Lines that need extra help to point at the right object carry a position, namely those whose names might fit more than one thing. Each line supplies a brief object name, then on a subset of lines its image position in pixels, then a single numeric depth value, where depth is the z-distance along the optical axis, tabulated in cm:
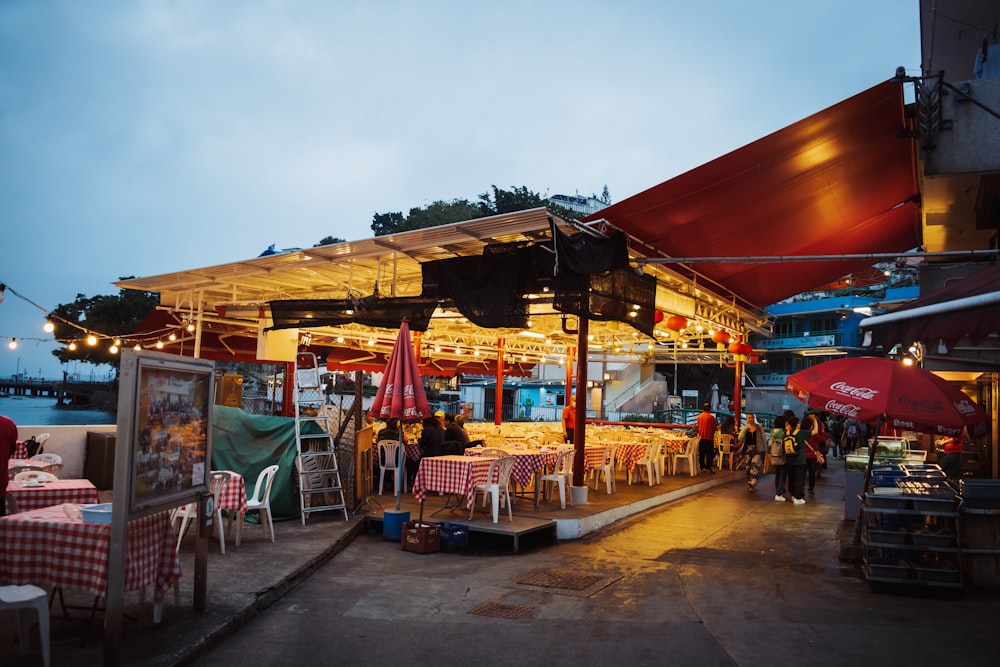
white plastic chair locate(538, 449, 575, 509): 1070
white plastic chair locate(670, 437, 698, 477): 1681
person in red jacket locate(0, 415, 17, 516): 520
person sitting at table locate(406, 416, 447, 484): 1144
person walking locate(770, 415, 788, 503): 1363
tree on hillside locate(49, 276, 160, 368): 3978
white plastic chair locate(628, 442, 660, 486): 1419
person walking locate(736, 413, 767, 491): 1534
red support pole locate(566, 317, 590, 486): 1067
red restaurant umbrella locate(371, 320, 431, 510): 886
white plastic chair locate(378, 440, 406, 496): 1241
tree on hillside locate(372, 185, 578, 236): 4594
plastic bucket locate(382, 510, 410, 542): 924
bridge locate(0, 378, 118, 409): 7769
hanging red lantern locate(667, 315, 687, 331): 1335
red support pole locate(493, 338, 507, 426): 1926
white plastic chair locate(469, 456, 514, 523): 925
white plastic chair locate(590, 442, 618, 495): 1269
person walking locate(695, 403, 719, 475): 1739
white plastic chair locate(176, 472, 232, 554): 750
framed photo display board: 438
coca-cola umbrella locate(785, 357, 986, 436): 667
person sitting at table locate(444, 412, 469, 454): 1197
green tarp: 991
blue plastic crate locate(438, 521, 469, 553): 886
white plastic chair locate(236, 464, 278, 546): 834
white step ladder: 971
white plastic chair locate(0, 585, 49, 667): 392
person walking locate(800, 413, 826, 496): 1407
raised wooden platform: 915
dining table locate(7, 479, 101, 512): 599
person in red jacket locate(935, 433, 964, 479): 1055
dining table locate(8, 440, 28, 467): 935
